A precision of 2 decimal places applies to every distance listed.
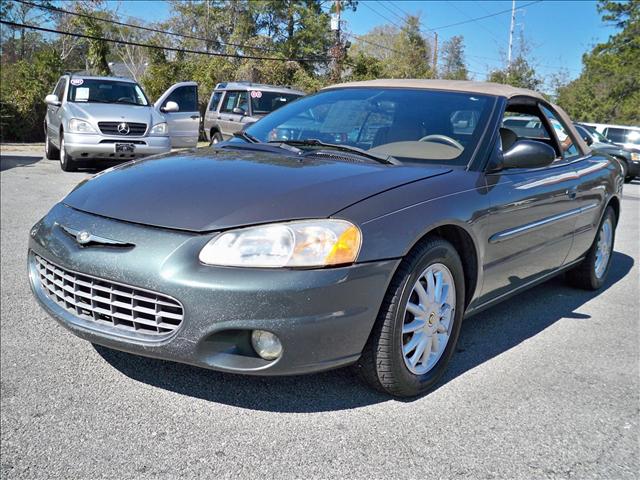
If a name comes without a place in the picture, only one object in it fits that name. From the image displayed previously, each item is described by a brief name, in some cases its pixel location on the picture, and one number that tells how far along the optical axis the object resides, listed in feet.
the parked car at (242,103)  44.76
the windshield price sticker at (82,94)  38.40
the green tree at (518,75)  126.52
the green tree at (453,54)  225.97
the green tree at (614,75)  122.21
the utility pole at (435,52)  167.24
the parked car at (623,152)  57.31
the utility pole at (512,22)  154.26
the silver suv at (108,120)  35.45
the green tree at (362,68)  96.17
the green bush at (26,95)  68.13
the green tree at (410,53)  129.25
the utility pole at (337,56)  89.81
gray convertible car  7.89
